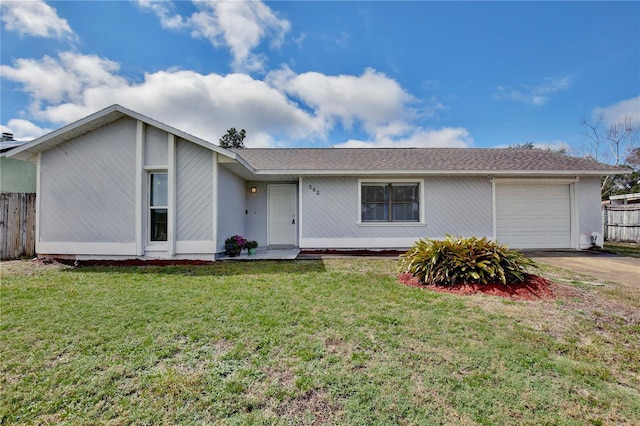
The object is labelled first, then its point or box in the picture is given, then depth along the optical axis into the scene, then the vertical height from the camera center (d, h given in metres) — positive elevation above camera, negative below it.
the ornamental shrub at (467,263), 4.82 -0.70
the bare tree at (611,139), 19.89 +6.37
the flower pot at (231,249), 7.88 -0.71
